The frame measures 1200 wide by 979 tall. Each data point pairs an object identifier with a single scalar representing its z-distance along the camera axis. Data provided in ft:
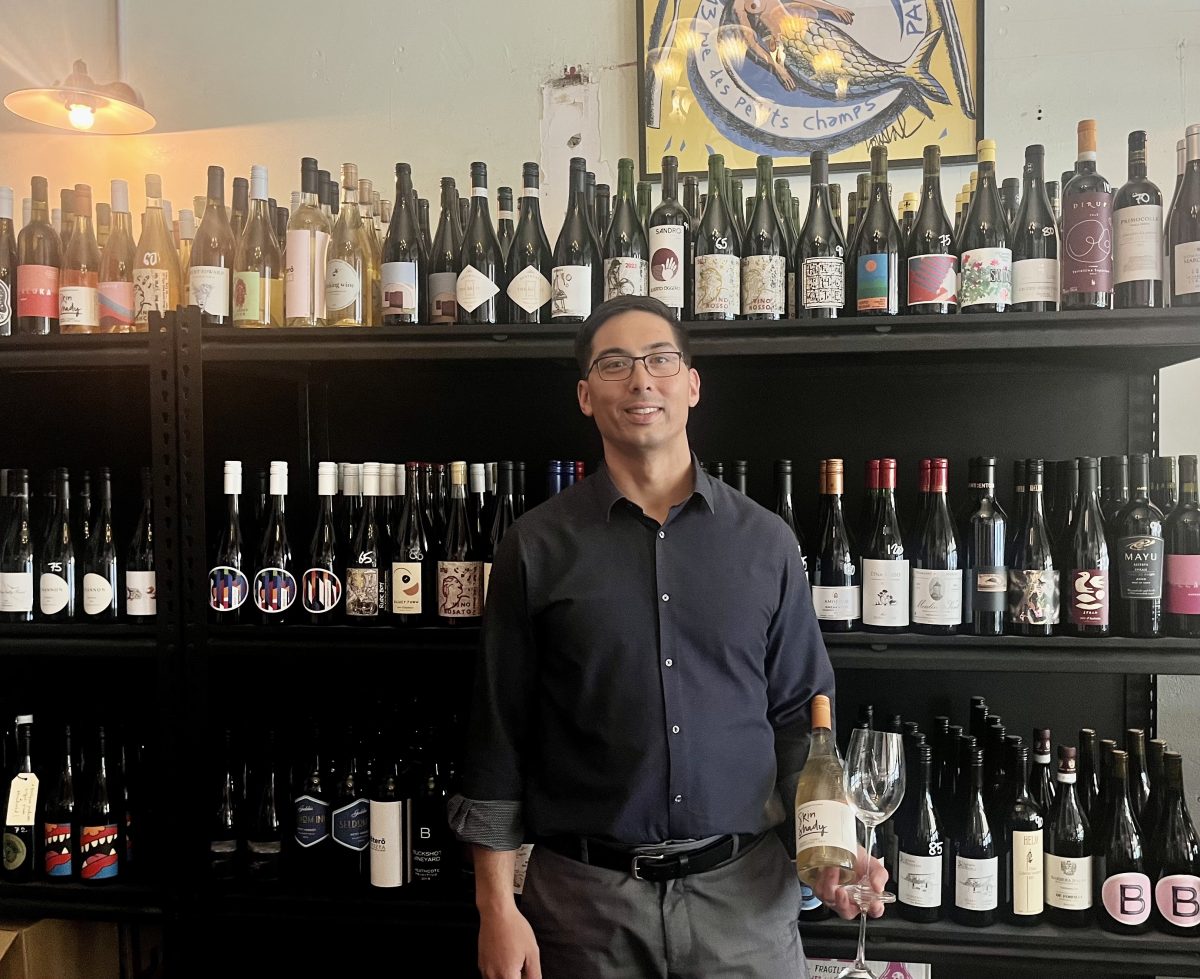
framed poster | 6.85
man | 4.56
